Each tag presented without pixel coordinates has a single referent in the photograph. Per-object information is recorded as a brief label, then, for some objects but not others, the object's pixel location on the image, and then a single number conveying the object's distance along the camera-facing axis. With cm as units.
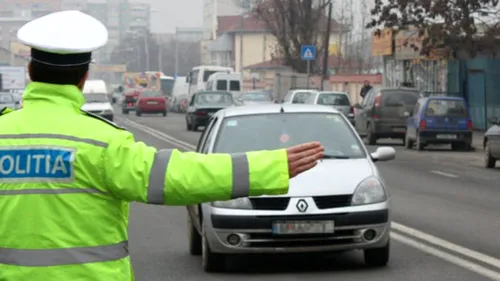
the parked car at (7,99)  6056
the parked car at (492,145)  2527
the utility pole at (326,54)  5853
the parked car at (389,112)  3619
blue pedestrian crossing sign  5044
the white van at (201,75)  7769
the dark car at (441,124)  3288
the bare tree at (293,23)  6284
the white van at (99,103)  4901
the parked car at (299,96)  4482
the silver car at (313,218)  1005
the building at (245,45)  14088
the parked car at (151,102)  6875
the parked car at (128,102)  8200
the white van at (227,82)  6900
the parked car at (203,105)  4522
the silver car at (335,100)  4140
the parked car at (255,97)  5334
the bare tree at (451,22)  3884
